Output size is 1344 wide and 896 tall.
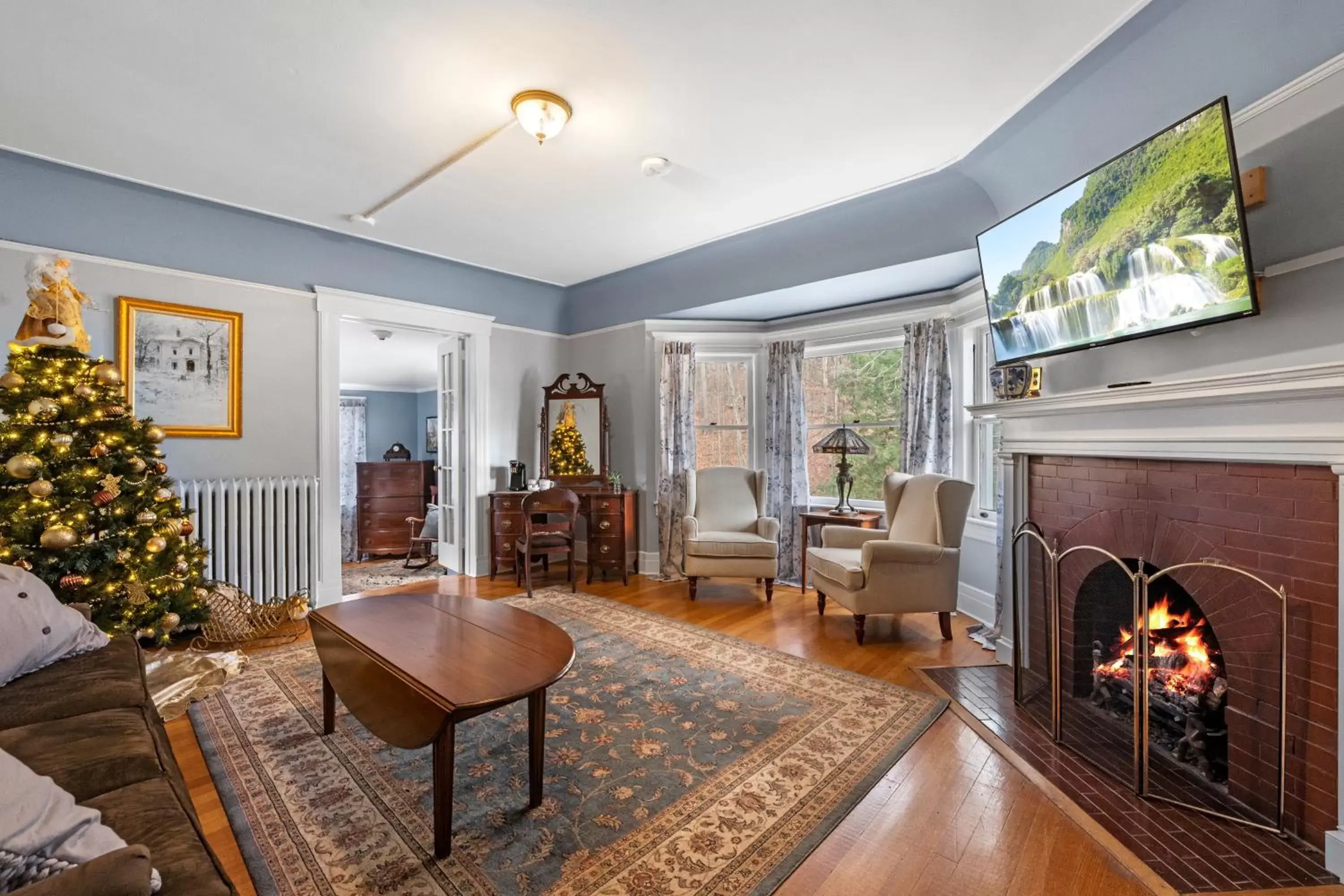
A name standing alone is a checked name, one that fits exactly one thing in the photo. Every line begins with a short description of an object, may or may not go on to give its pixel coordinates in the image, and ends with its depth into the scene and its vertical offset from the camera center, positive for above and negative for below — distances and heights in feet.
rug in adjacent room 15.96 -3.71
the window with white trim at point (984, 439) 12.42 +0.21
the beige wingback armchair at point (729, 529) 13.71 -2.02
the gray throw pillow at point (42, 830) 2.66 -1.86
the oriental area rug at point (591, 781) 5.10 -3.71
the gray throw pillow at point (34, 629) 5.56 -1.80
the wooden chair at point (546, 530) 14.78 -2.12
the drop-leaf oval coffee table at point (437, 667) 5.21 -2.26
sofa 2.54 -2.29
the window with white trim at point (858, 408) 14.94 +1.16
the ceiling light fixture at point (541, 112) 7.67 +4.67
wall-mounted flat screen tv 5.65 +2.35
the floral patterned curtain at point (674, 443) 16.44 +0.26
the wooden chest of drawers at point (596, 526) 15.88 -2.08
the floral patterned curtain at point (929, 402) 13.30 +1.13
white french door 16.79 -0.08
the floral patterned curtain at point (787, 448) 15.88 +0.06
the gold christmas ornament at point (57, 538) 8.32 -1.20
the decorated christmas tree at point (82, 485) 8.45 -0.46
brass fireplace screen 5.93 -3.01
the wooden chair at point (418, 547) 19.20 -3.35
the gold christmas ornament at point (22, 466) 8.15 -0.14
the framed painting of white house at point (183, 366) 11.16 +1.83
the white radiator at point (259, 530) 11.66 -1.63
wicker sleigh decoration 10.57 -3.19
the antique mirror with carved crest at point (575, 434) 17.10 +0.55
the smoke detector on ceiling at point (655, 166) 9.52 +4.86
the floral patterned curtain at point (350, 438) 27.78 +0.80
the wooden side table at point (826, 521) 13.57 -1.71
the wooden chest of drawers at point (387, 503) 21.79 -1.93
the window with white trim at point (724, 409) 17.03 +1.28
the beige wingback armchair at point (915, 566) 10.88 -2.28
